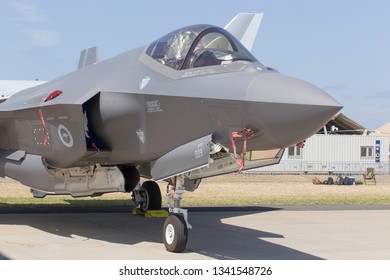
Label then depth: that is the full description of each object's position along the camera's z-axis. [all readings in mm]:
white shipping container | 82375
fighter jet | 14000
